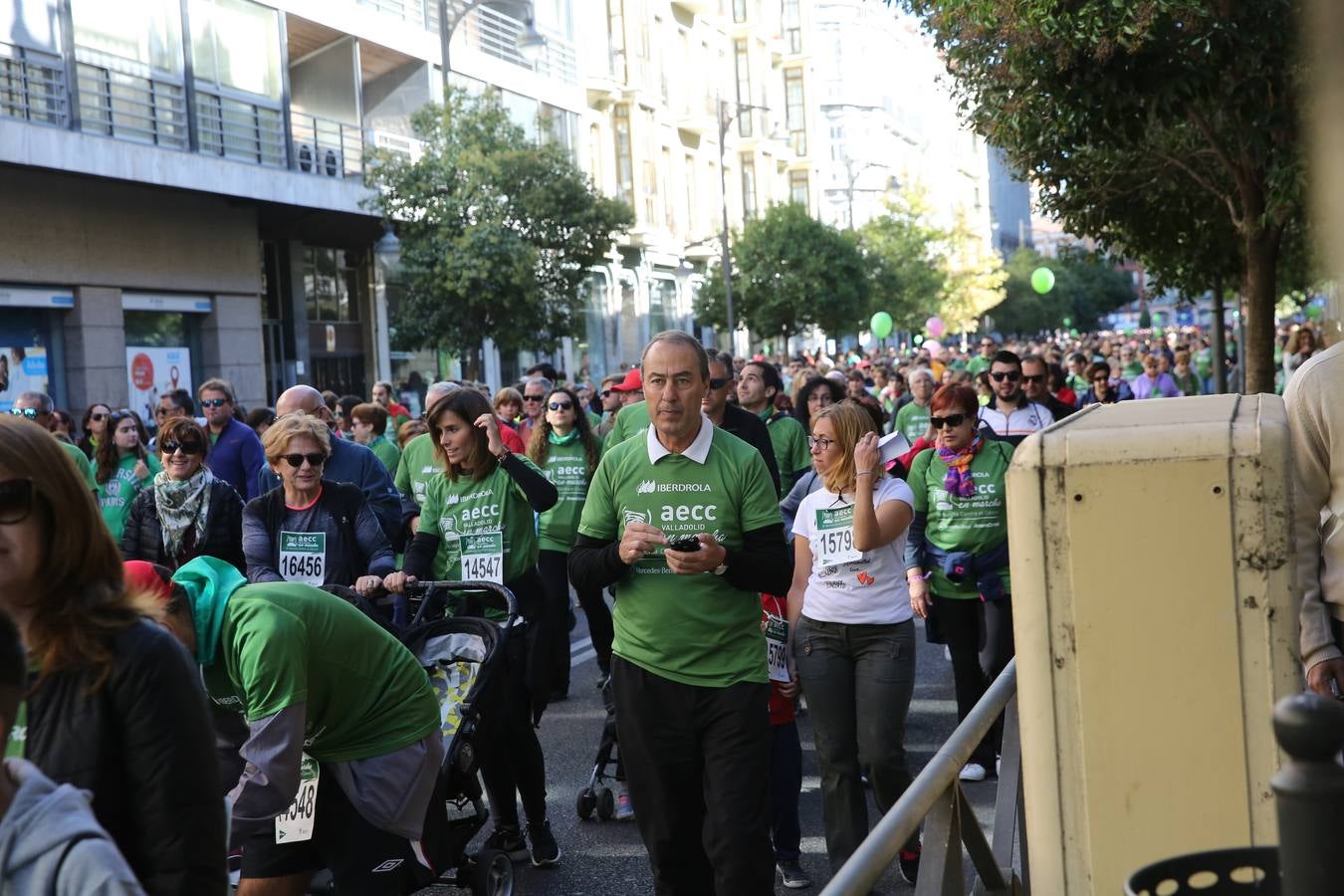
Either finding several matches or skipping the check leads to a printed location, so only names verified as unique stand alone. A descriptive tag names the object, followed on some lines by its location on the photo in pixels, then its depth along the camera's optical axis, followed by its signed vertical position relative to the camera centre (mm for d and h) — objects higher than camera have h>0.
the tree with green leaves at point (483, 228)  27156 +3241
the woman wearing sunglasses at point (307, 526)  6680 -417
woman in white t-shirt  5926 -859
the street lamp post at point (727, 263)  43875 +3840
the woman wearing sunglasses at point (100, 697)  2373 -385
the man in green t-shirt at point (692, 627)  4715 -668
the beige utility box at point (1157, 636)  2686 -429
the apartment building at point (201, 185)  21531 +3669
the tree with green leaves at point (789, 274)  50719 +3970
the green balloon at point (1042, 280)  46781 +3126
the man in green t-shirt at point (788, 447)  9312 -270
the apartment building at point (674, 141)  45438 +8713
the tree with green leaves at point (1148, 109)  12242 +2330
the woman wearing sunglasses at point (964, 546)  7547 -728
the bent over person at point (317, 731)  3822 -794
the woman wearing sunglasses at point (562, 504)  9469 -556
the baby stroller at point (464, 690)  5375 -949
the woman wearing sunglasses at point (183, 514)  8016 -412
